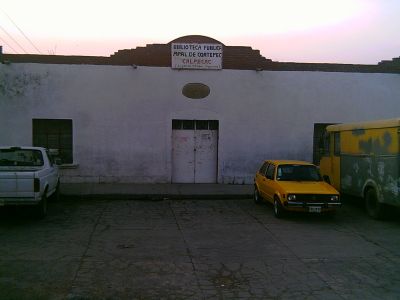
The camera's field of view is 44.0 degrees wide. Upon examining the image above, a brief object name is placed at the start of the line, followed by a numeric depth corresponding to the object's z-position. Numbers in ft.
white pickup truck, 35.06
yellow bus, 38.01
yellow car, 38.52
